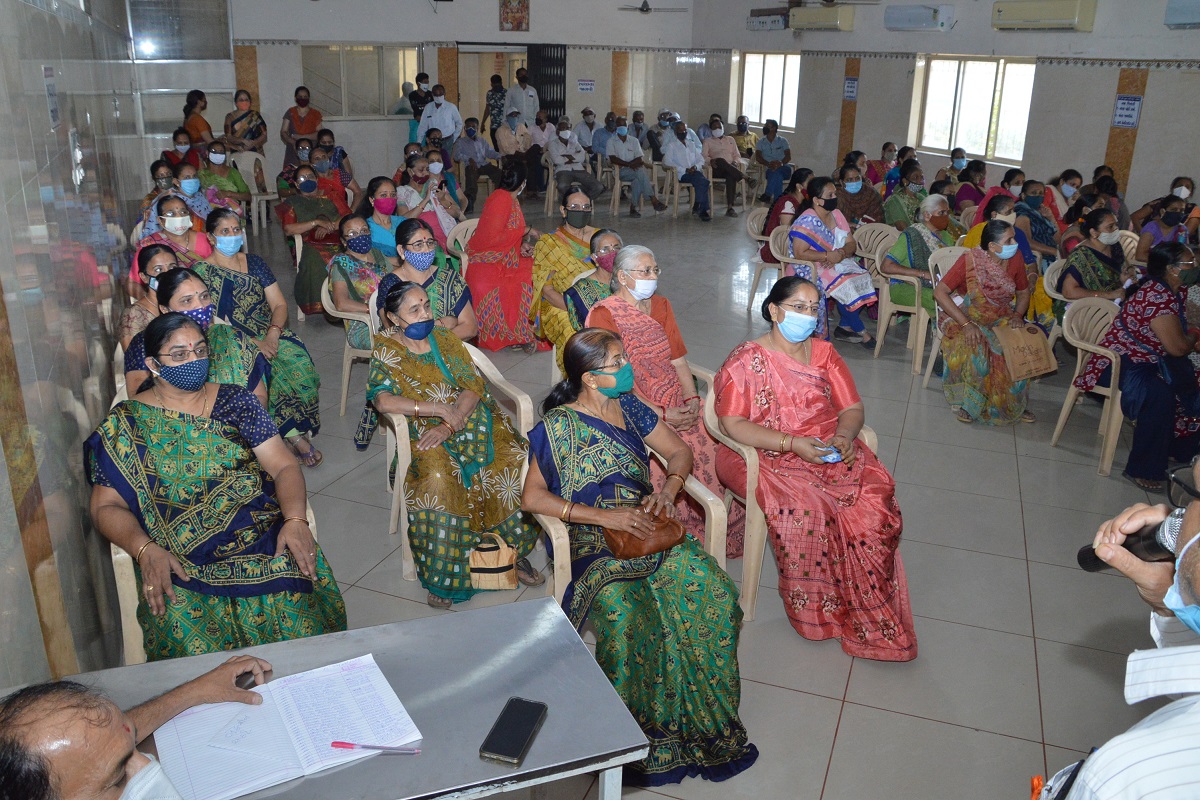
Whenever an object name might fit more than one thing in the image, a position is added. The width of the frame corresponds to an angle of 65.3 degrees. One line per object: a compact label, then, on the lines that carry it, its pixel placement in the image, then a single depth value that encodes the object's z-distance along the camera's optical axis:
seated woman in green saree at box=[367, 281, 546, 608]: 3.56
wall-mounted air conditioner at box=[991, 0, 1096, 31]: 9.44
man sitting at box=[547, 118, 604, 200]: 12.42
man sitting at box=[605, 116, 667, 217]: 12.77
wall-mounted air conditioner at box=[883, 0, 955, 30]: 11.06
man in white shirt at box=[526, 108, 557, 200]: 13.06
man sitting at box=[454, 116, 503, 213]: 12.10
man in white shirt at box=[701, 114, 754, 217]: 13.03
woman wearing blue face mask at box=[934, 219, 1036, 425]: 5.49
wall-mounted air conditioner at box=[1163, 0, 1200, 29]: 8.36
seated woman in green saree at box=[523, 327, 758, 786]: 2.73
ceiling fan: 15.36
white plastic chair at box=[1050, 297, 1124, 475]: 4.88
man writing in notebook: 1.36
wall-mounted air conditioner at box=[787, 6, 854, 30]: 12.74
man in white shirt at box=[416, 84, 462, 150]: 12.25
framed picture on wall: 13.98
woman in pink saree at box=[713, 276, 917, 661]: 3.34
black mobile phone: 1.71
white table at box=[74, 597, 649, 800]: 1.67
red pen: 1.72
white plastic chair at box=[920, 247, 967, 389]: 5.98
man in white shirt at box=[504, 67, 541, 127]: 13.68
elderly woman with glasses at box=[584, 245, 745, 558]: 3.95
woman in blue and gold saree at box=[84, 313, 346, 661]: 2.62
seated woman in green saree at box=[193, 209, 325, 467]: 4.55
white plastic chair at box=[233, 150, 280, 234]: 10.34
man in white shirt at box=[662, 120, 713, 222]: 12.55
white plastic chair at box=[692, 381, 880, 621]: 3.47
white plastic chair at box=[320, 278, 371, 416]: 5.21
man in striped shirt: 1.36
